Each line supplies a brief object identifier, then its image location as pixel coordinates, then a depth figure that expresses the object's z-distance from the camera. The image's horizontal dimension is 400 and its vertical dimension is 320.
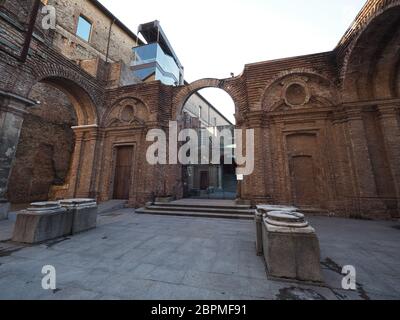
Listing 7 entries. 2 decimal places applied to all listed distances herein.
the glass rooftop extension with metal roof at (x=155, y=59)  16.59
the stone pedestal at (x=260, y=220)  3.41
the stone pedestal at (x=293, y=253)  2.45
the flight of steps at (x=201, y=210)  6.96
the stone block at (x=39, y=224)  3.89
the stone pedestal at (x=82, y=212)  4.74
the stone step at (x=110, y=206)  8.20
